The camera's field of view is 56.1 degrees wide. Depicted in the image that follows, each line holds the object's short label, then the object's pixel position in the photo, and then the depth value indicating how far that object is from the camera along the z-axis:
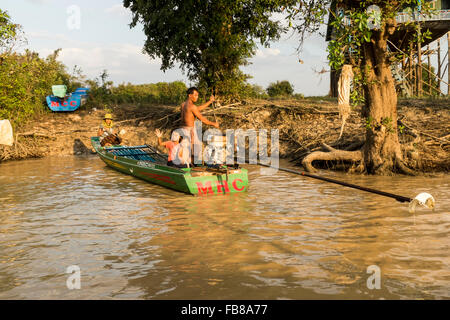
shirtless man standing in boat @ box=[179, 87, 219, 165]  9.51
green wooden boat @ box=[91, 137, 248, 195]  8.77
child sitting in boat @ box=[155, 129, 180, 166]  9.53
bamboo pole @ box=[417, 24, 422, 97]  17.17
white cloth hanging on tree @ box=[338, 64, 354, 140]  9.74
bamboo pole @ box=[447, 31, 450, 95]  19.33
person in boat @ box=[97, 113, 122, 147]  14.48
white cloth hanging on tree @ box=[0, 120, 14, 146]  5.96
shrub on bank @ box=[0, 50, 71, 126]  15.25
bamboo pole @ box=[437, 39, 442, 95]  20.51
